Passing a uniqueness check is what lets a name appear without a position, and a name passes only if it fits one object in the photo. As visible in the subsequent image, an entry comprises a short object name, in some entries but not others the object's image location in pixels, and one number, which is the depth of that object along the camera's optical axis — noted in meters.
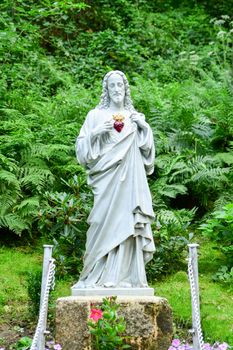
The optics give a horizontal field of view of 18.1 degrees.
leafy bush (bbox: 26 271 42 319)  8.10
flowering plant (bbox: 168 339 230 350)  6.26
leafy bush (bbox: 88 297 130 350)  6.09
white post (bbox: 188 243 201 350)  6.52
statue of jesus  7.04
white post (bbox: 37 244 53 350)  6.69
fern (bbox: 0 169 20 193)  10.33
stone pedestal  6.56
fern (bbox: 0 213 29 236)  10.21
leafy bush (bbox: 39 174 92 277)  9.60
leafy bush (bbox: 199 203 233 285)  9.55
